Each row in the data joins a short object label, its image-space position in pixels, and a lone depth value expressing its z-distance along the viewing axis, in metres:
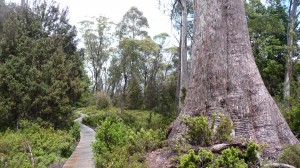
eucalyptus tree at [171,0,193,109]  13.03
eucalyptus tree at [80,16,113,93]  35.63
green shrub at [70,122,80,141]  11.96
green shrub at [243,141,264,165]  3.65
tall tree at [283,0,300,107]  13.61
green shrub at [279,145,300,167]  3.65
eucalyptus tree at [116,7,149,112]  29.02
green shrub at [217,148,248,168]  3.57
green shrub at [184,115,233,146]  4.24
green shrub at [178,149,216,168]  3.69
